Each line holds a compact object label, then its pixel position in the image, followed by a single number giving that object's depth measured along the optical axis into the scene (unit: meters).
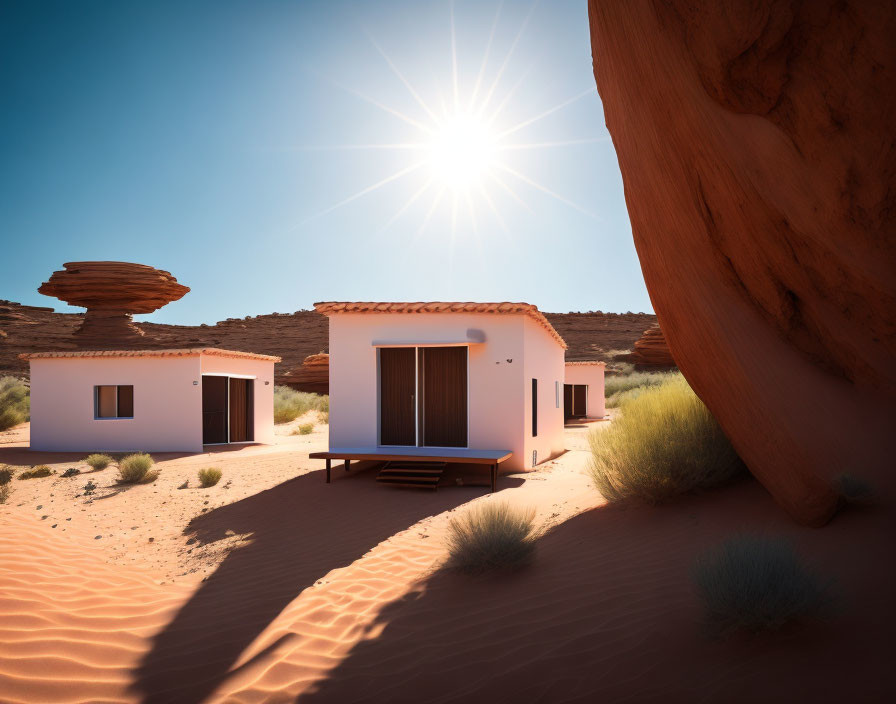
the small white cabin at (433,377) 11.20
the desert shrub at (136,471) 11.11
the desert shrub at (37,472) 11.52
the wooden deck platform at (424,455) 9.66
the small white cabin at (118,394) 15.65
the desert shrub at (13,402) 20.39
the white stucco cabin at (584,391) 26.02
